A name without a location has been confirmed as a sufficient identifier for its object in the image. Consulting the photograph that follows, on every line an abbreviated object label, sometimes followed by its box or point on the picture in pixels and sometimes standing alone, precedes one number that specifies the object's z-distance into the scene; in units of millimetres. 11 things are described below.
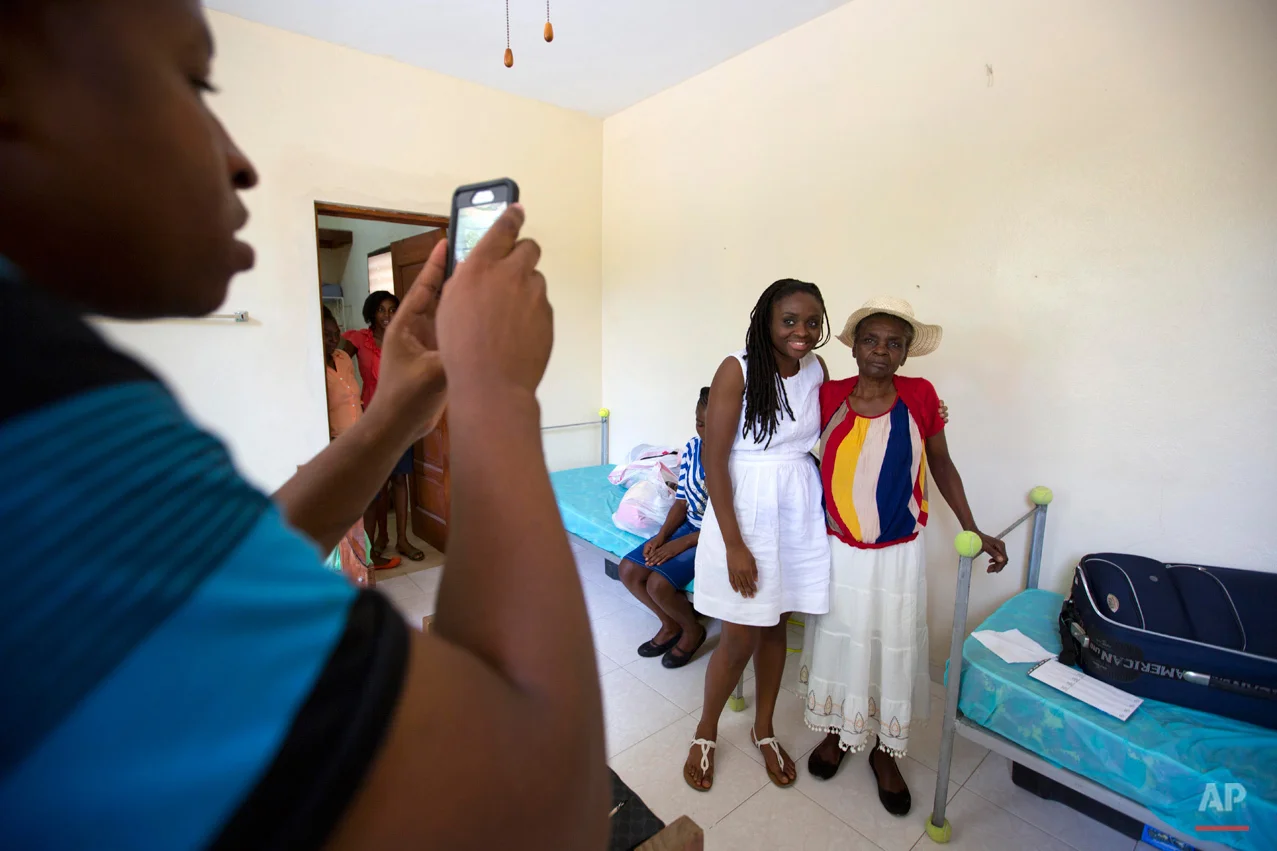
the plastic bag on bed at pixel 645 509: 2803
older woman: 1835
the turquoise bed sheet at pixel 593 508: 2830
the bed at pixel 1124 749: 1309
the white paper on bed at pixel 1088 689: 1511
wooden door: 3707
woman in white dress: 1857
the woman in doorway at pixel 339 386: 3258
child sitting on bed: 2553
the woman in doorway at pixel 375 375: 3559
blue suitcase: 1453
